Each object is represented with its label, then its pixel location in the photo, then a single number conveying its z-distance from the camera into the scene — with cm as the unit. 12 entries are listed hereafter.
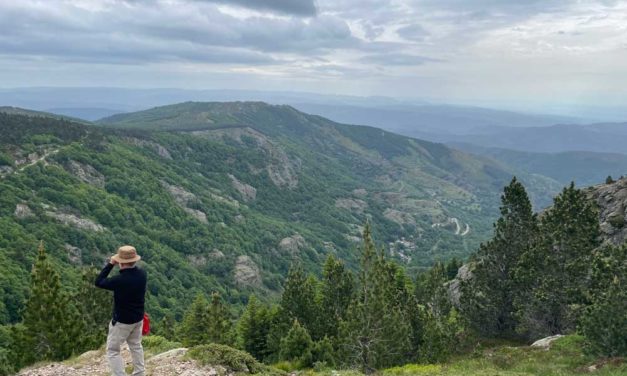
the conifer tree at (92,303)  3878
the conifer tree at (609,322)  2214
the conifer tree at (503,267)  4112
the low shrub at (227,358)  1762
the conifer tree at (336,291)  4288
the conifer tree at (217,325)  4450
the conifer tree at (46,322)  3197
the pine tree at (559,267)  3350
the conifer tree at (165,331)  4975
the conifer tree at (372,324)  2978
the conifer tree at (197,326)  4495
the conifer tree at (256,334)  4503
